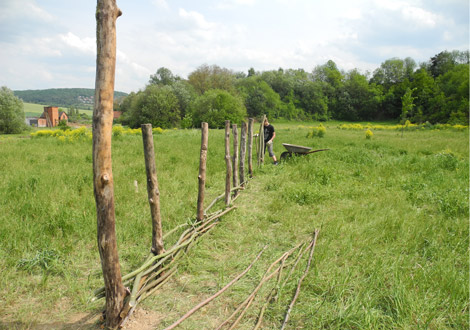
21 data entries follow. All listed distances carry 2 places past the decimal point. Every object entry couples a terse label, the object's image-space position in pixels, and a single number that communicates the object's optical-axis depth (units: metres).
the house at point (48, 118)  77.44
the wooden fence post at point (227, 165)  5.25
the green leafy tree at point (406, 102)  24.20
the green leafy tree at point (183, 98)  46.25
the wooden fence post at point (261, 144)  9.26
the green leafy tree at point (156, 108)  42.97
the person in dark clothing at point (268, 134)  9.89
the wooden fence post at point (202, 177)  4.12
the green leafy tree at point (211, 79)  56.89
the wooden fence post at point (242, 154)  6.92
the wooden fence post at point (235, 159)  5.89
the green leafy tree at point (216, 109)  40.91
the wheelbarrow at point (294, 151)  8.97
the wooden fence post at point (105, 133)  2.20
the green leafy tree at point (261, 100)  59.38
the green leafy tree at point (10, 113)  37.34
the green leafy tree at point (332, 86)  62.50
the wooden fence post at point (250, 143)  8.07
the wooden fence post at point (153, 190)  3.02
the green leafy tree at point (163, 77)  67.54
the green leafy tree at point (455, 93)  37.97
